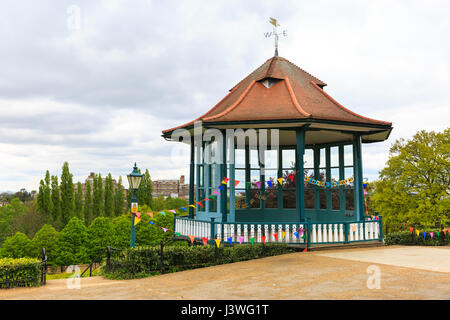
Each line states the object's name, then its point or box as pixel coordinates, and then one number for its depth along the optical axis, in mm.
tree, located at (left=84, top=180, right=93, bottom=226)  61794
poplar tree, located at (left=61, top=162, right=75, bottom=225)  57281
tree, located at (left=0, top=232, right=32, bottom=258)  39469
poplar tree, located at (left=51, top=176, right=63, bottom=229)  56969
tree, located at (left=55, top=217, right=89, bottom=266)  40938
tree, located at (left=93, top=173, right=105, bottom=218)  62250
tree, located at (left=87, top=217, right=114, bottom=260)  42134
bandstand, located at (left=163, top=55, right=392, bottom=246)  11742
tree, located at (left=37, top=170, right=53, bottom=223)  56531
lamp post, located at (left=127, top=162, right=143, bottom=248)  10930
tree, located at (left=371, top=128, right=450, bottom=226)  27203
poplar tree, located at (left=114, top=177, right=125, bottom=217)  65125
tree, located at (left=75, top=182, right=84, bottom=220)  59031
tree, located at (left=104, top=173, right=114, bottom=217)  63469
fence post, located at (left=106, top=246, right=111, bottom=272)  10441
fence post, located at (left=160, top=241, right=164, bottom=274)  9242
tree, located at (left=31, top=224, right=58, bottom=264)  41094
